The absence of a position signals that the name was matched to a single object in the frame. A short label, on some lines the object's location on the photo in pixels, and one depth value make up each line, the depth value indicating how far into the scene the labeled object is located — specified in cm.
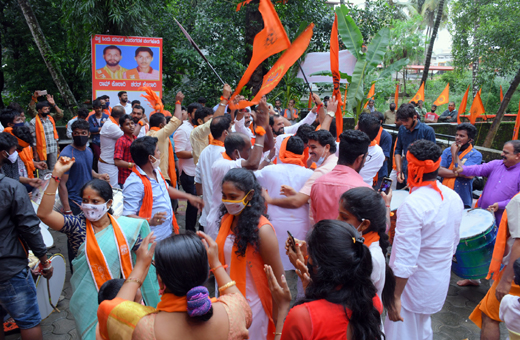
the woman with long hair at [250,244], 268
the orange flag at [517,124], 814
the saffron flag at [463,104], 1166
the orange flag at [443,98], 1372
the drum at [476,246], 396
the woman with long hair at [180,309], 166
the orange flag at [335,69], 548
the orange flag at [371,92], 1230
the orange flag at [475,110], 1158
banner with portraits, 1048
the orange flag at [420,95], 1353
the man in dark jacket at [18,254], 291
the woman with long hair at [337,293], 169
